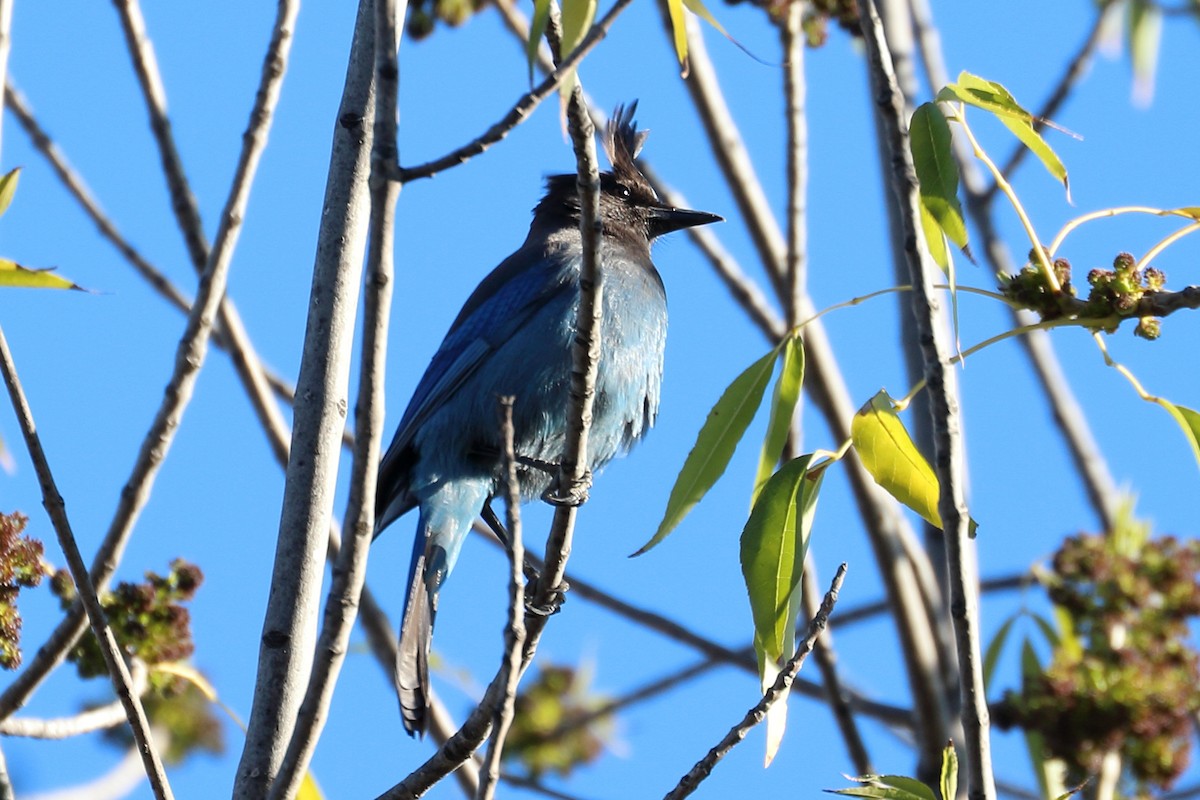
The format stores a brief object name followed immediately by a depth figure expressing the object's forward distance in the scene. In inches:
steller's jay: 307.4
